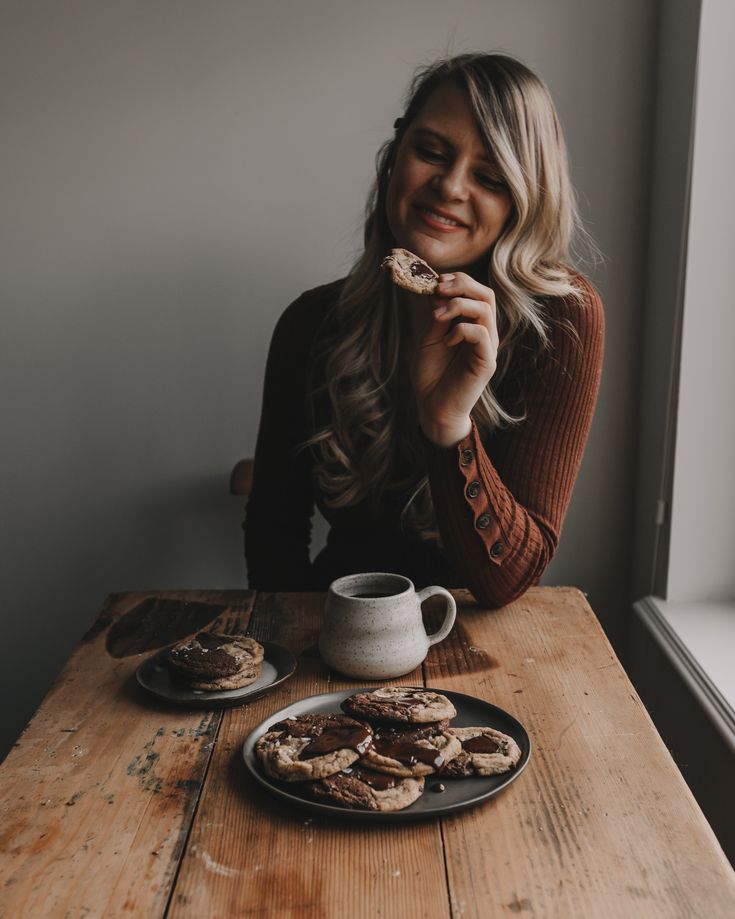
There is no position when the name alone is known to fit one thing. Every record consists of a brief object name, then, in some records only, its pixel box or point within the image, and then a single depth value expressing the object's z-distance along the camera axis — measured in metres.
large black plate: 0.73
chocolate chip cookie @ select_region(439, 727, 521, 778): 0.79
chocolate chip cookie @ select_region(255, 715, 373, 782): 0.77
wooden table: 0.66
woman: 1.23
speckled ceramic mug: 0.99
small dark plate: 0.95
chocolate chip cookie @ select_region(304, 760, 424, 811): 0.73
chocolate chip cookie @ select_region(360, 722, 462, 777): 0.78
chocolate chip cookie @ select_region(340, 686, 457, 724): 0.85
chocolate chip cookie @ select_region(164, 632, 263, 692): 0.96
